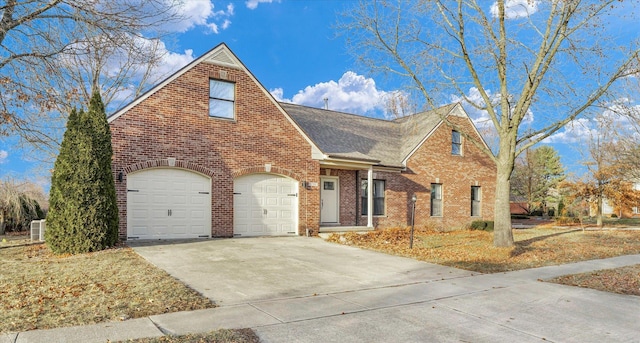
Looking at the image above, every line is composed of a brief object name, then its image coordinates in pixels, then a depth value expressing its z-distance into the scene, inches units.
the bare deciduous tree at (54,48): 346.3
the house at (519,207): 1701.5
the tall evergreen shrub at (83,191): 397.7
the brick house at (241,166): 495.2
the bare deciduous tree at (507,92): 484.0
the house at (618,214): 1713.8
